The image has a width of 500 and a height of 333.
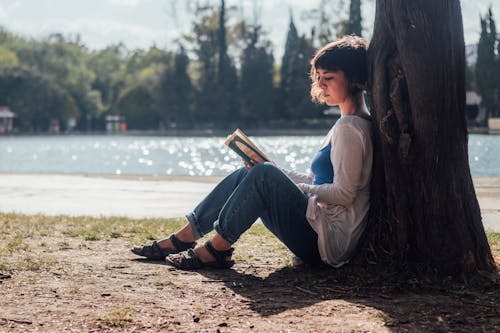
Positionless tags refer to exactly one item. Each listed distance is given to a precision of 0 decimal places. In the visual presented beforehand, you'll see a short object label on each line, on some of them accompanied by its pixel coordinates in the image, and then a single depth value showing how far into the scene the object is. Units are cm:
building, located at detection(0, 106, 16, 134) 6384
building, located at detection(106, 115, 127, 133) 6839
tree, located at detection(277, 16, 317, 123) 5147
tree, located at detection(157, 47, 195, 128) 5581
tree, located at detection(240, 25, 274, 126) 5288
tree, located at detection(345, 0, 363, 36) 4803
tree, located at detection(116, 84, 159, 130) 6506
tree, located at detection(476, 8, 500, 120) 4466
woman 337
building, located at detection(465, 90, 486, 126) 4859
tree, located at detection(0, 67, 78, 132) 6406
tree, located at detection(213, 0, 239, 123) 5313
